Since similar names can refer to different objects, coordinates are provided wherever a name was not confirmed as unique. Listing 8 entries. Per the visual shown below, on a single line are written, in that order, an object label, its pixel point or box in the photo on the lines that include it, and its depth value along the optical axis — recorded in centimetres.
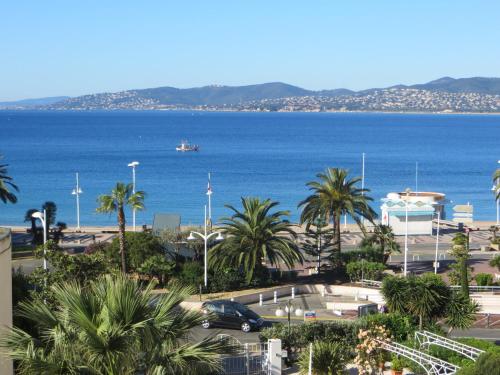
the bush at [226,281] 3331
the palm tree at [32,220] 4522
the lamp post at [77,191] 5902
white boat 15575
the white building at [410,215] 5706
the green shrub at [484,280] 3375
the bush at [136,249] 3381
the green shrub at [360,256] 3734
